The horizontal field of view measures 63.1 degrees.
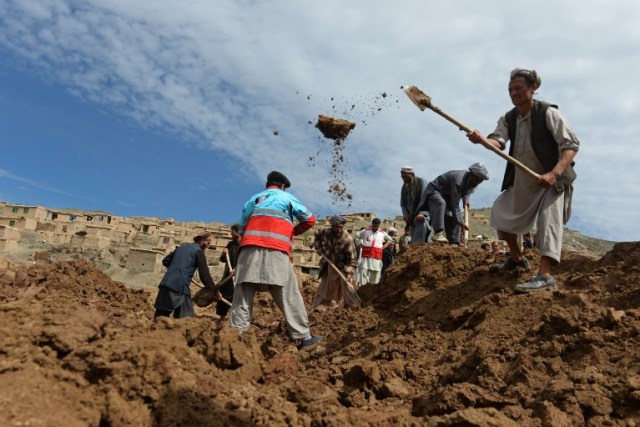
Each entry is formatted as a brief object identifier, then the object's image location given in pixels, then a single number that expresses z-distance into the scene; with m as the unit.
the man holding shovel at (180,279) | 5.83
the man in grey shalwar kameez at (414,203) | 8.12
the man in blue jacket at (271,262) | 4.55
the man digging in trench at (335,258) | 7.77
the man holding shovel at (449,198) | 7.71
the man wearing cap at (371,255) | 9.20
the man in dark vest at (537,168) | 4.27
